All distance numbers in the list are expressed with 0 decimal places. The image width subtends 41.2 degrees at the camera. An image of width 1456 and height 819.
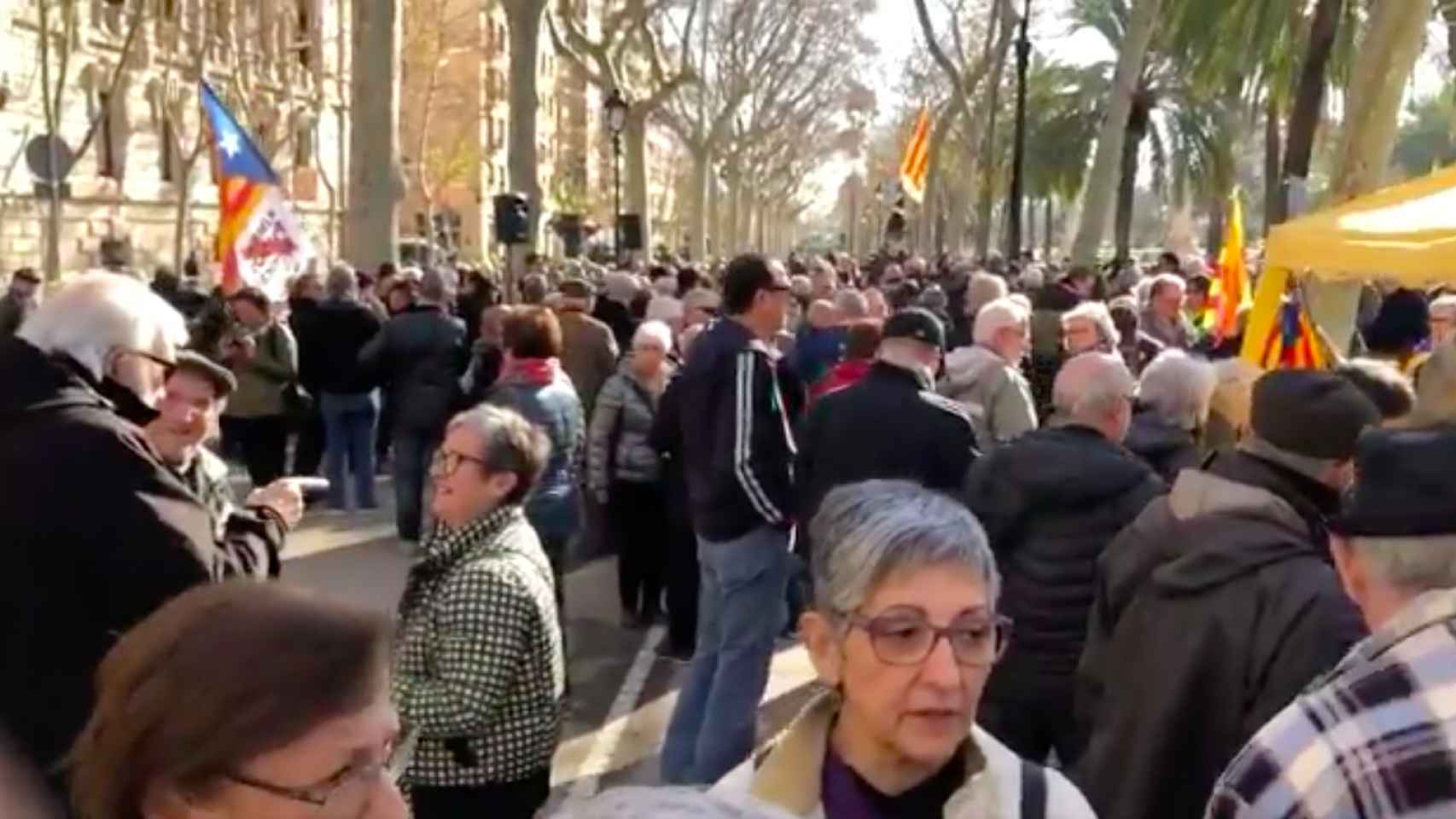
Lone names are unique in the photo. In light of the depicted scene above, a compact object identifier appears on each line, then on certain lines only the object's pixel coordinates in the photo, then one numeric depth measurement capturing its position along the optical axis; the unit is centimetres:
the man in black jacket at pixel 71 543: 375
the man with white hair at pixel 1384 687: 256
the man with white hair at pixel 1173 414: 636
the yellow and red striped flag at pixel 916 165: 3180
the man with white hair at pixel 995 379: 809
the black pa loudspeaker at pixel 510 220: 1852
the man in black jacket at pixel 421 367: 1159
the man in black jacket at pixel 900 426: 655
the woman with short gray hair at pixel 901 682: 273
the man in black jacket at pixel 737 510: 690
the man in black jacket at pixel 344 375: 1275
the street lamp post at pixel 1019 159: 2777
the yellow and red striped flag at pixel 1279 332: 767
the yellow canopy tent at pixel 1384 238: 575
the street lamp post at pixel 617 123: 3072
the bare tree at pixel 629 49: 3509
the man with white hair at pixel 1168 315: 1239
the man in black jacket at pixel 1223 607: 395
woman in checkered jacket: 430
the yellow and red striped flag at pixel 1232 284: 1217
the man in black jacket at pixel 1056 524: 539
